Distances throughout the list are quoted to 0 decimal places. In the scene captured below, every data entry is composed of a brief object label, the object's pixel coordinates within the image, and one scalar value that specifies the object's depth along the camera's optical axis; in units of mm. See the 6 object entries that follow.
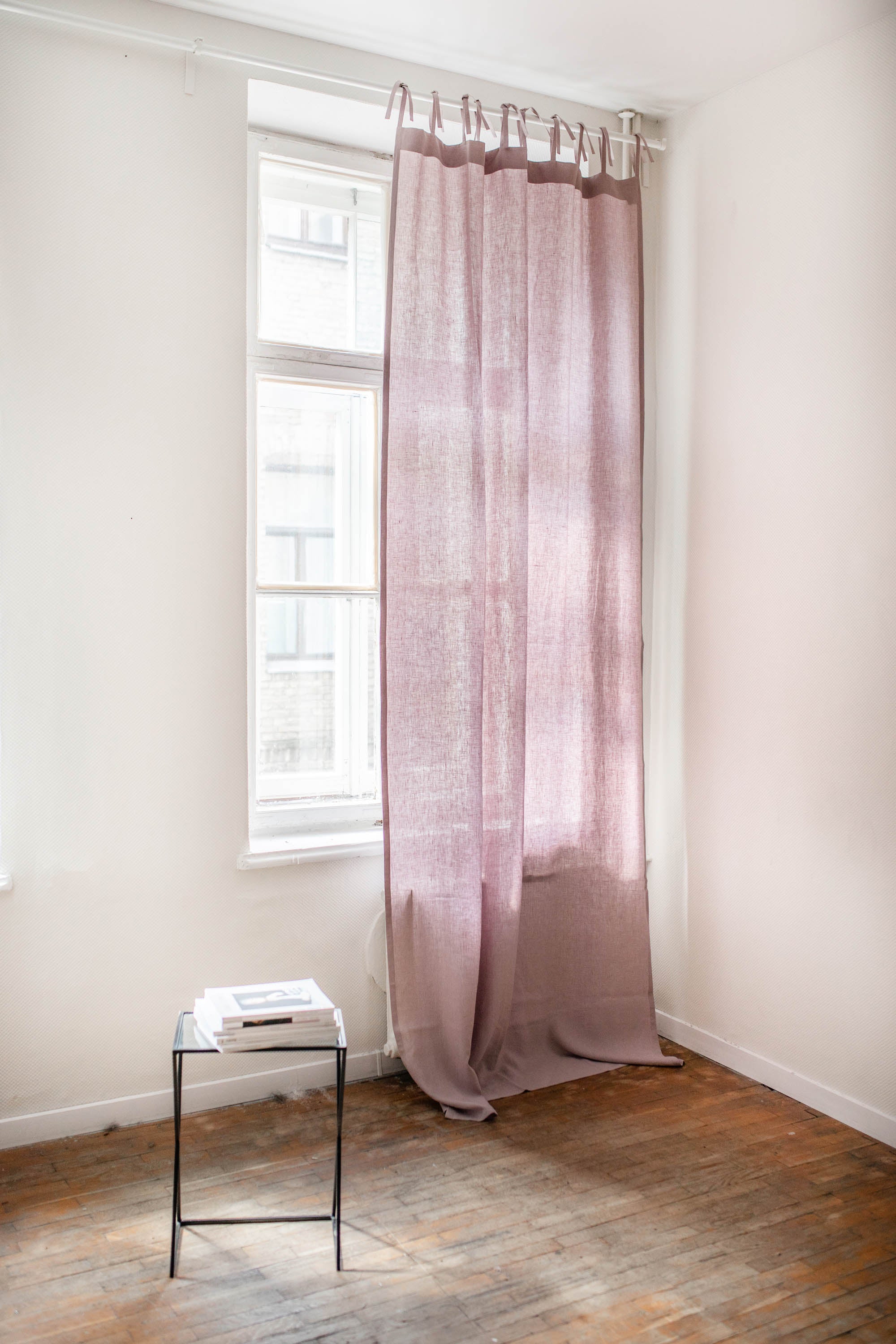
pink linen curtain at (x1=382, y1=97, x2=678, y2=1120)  2805
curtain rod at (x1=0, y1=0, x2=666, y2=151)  2432
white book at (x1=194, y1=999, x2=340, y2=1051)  2082
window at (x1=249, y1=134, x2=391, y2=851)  3006
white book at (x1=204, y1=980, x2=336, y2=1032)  2098
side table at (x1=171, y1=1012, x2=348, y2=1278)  2066
